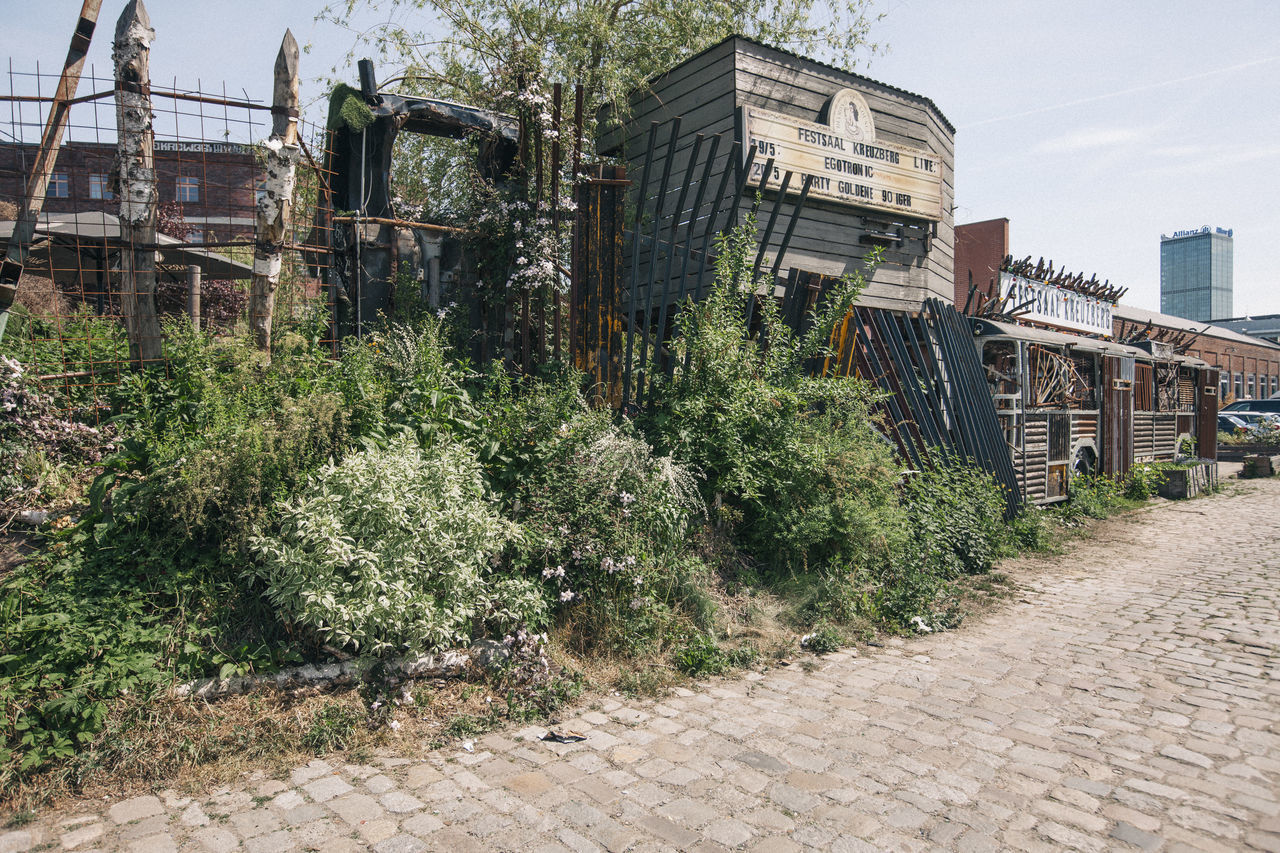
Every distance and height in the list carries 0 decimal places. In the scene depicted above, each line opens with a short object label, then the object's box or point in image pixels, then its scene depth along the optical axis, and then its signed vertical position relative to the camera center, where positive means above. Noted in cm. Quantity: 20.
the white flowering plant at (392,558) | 380 -78
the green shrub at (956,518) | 684 -109
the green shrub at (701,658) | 468 -155
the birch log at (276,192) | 591 +164
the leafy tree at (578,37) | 1183 +594
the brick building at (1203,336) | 1741 +313
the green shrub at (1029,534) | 852 -147
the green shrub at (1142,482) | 1277 -135
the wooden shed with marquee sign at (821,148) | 862 +305
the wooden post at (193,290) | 905 +138
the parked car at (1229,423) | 2406 -70
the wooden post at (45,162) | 526 +170
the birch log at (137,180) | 560 +168
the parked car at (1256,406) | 2589 -18
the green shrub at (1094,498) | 1057 -139
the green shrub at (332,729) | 355 -150
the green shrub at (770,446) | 585 -33
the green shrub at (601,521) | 472 -74
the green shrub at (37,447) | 462 -24
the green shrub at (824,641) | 519 -160
